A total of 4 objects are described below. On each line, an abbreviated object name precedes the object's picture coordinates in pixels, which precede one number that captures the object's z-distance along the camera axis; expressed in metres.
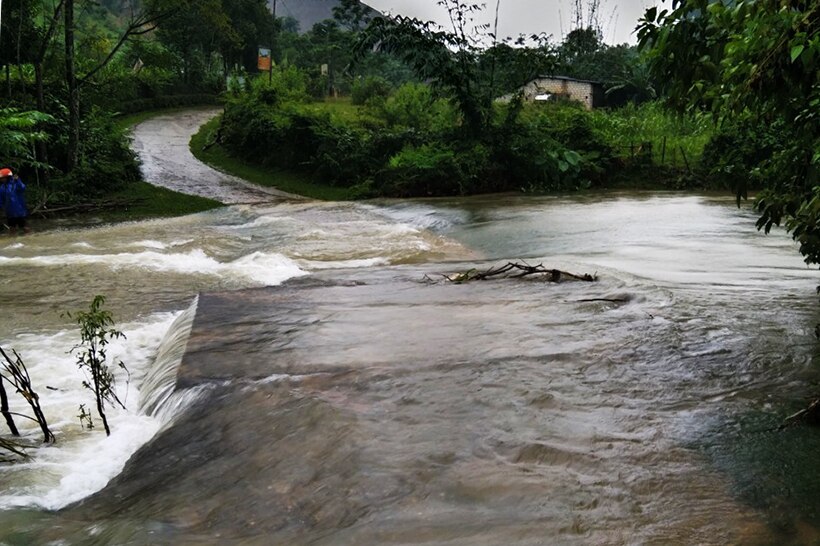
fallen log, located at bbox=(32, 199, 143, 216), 15.51
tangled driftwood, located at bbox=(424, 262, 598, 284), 8.06
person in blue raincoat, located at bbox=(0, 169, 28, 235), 13.31
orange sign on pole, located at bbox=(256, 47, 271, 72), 31.16
